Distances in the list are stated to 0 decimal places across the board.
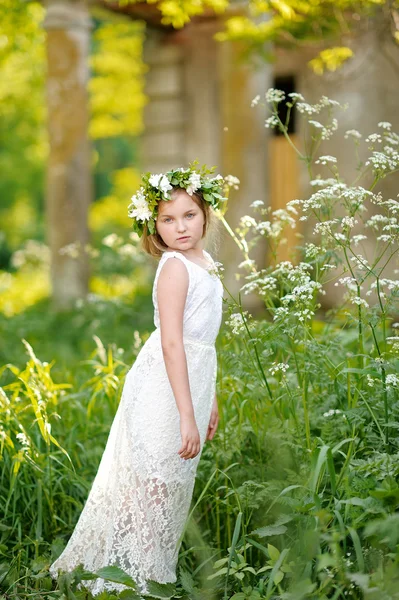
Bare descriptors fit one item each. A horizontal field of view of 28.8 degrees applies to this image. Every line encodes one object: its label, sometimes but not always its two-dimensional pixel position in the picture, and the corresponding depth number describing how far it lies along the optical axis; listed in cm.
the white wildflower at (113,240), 550
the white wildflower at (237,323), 280
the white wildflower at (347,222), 271
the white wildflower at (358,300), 269
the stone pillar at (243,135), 734
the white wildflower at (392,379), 260
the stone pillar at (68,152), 781
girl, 276
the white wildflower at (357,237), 300
